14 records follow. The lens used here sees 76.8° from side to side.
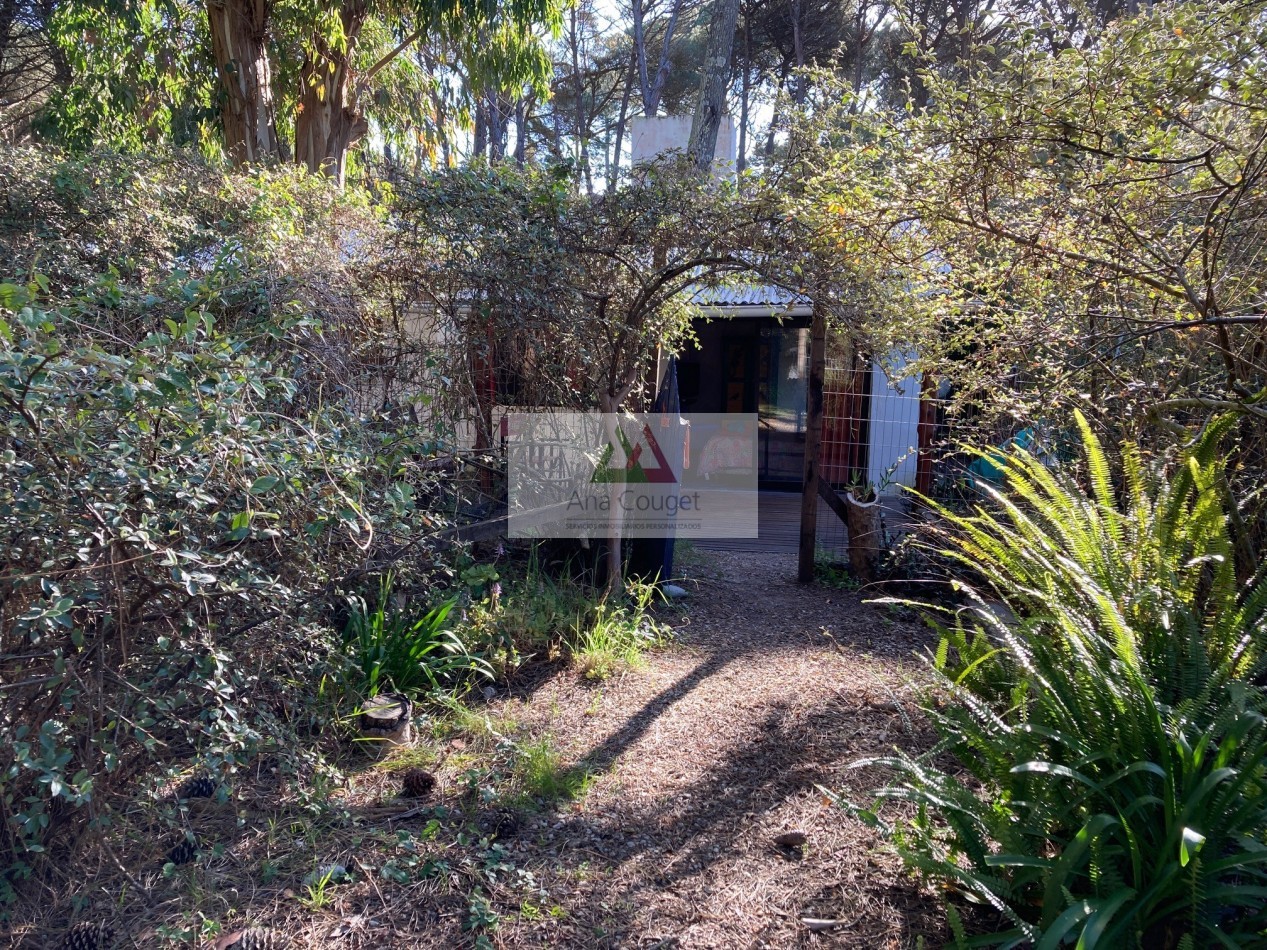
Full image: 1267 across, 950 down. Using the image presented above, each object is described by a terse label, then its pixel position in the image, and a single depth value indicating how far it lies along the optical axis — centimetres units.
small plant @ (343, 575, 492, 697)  389
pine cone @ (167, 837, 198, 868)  269
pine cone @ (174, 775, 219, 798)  293
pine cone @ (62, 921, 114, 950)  232
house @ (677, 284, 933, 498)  783
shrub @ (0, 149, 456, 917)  199
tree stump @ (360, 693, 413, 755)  357
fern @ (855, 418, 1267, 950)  195
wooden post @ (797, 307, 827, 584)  614
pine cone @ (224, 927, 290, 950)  237
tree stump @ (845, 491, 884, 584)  617
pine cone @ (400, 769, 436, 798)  322
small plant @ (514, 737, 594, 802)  325
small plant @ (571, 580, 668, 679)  443
